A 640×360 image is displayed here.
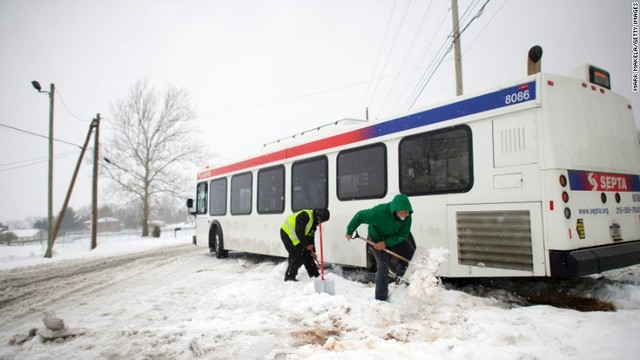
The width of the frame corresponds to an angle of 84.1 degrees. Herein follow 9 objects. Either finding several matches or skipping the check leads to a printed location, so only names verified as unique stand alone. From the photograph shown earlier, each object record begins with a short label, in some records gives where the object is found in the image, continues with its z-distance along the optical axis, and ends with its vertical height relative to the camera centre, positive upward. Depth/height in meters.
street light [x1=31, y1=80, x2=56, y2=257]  16.89 +2.83
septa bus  4.16 +0.42
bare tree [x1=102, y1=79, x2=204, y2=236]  29.55 +4.63
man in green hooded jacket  4.81 -0.36
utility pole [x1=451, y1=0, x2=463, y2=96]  10.88 +4.78
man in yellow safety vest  6.42 -0.54
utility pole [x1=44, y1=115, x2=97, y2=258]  18.06 +1.55
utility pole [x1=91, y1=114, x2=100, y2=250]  19.92 +1.32
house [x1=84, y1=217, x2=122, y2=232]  91.75 -3.22
